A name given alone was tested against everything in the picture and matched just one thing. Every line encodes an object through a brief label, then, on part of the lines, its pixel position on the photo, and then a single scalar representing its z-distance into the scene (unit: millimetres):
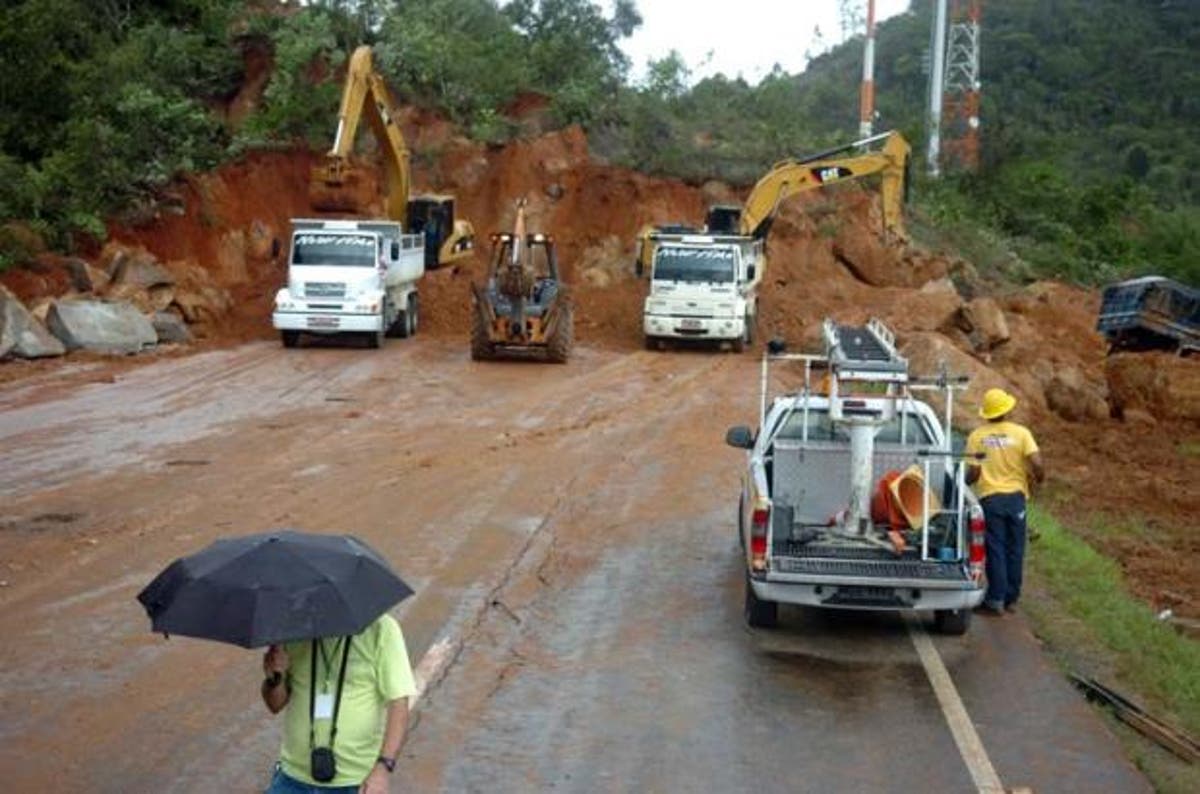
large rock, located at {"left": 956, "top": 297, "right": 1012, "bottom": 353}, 32812
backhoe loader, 30719
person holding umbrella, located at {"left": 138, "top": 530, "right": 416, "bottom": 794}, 5324
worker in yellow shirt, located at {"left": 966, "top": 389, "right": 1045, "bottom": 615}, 12148
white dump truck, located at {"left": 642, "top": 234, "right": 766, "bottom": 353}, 33938
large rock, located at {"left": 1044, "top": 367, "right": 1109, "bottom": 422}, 29703
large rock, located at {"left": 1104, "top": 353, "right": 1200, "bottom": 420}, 30500
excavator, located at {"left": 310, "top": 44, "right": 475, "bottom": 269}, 33281
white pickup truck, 11016
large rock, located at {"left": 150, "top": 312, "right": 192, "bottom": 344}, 33625
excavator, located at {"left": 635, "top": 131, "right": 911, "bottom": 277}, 38438
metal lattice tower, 63150
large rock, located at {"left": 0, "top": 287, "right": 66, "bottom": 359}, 29453
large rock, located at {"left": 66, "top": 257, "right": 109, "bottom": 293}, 34500
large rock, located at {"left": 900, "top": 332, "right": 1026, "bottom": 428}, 24797
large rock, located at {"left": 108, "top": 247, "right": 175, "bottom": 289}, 35438
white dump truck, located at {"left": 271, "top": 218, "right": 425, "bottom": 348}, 32438
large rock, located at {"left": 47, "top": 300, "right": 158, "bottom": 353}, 31000
